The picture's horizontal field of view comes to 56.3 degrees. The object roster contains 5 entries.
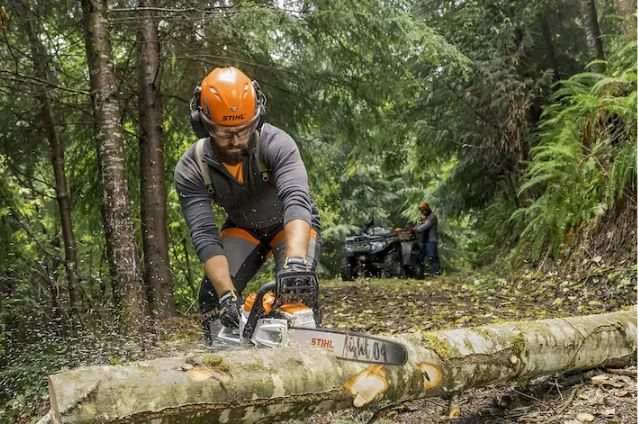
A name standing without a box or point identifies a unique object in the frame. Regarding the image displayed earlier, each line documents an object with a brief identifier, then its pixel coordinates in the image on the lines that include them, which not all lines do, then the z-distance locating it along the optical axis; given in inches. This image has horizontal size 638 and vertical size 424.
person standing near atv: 465.7
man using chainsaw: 122.0
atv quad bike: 477.1
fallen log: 84.4
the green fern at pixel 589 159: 250.8
